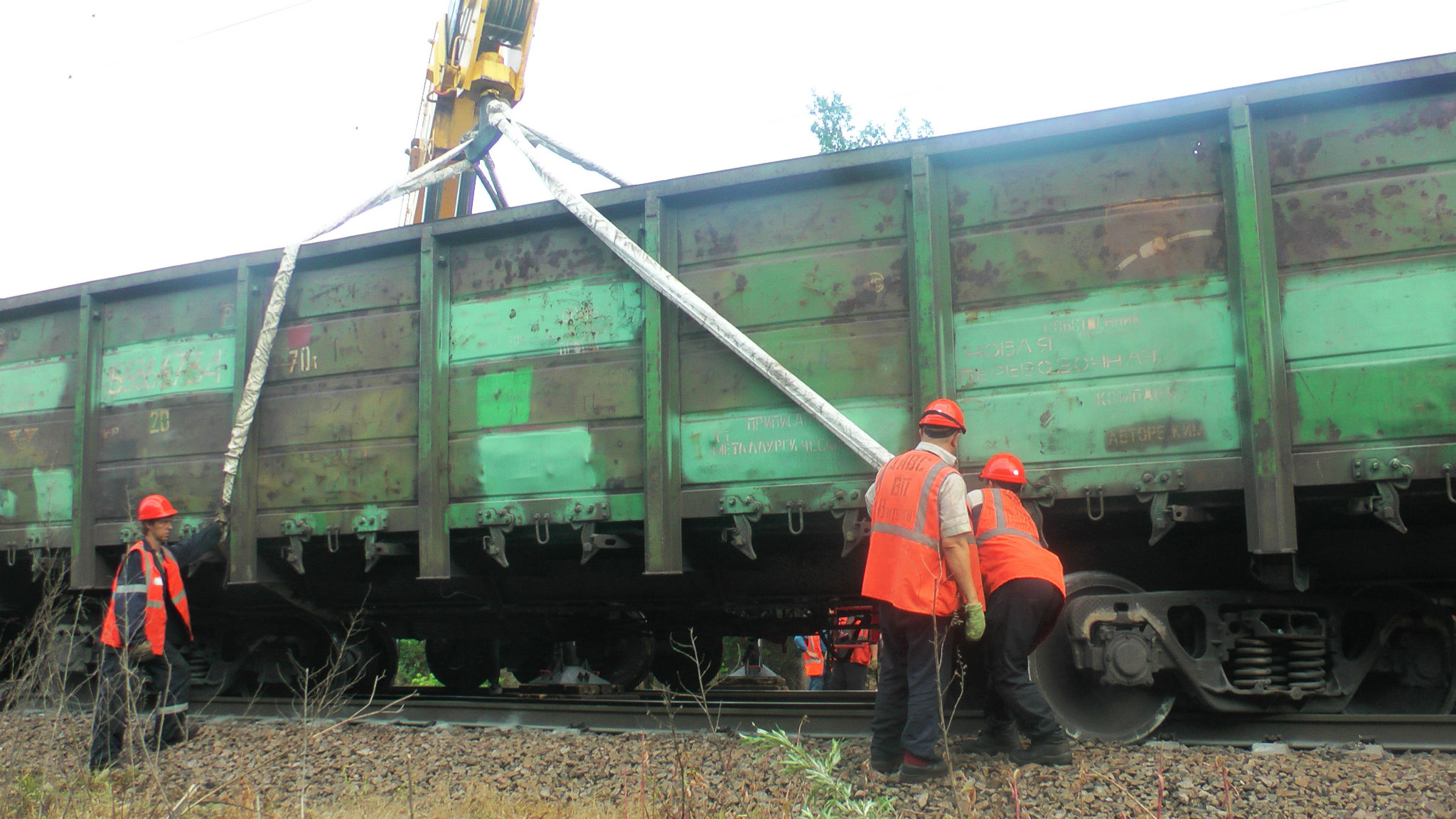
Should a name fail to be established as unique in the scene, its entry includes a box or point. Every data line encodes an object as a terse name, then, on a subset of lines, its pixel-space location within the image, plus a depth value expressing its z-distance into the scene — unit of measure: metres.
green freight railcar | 4.60
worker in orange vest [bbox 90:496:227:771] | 5.70
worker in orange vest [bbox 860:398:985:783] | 4.33
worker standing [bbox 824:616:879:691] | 7.46
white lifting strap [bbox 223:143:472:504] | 6.67
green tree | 25.91
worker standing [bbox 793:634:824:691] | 12.67
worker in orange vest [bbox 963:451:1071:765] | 4.46
